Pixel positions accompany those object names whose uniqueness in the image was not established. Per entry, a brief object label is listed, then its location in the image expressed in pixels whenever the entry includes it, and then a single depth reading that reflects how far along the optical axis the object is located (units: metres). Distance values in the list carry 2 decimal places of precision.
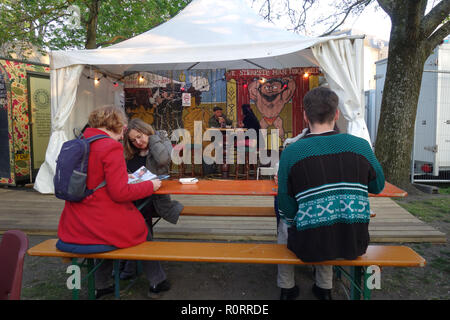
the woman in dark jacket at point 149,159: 2.98
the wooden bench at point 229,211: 3.50
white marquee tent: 4.96
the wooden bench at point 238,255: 2.24
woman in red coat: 2.25
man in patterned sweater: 1.95
